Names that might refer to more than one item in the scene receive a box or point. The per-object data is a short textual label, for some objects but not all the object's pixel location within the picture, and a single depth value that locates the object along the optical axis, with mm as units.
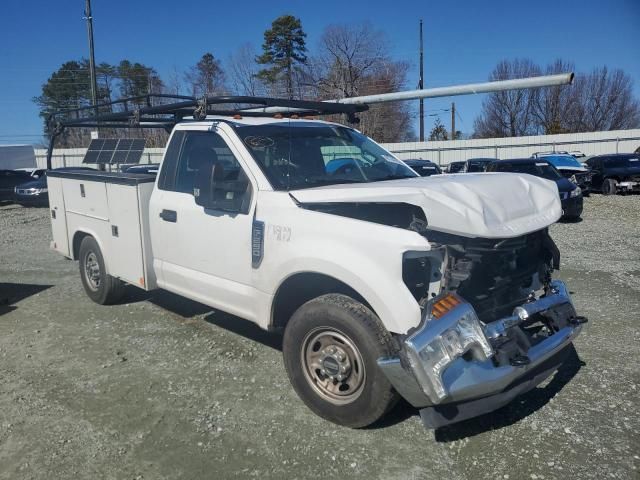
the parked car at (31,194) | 19906
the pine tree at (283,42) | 44156
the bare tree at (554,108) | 49312
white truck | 3189
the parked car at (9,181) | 21641
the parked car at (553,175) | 13391
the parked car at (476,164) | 19272
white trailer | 29328
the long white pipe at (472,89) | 4555
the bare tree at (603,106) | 51031
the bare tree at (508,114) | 49656
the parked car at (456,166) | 24094
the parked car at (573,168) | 19141
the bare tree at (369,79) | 29188
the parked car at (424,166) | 18500
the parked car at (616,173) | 19344
